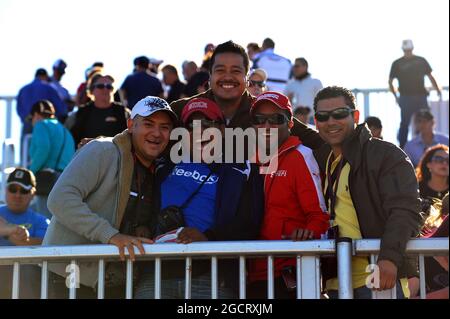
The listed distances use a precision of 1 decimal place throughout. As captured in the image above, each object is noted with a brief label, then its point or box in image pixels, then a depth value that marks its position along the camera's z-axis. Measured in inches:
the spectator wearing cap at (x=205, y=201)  209.8
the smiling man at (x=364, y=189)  199.2
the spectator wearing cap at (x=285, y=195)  214.4
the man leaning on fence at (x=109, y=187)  216.2
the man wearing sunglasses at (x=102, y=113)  426.9
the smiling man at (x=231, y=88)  253.1
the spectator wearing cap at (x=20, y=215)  287.1
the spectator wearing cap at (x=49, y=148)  427.8
